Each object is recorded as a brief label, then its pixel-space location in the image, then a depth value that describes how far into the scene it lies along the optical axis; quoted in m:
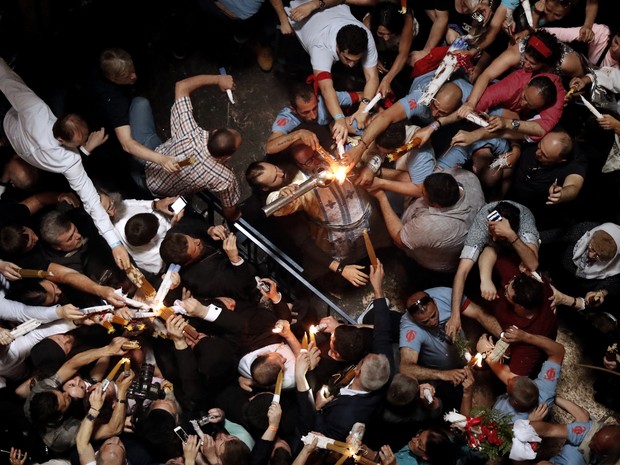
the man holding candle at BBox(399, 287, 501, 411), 4.53
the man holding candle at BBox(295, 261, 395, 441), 4.22
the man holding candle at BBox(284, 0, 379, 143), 4.68
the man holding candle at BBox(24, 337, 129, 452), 4.13
